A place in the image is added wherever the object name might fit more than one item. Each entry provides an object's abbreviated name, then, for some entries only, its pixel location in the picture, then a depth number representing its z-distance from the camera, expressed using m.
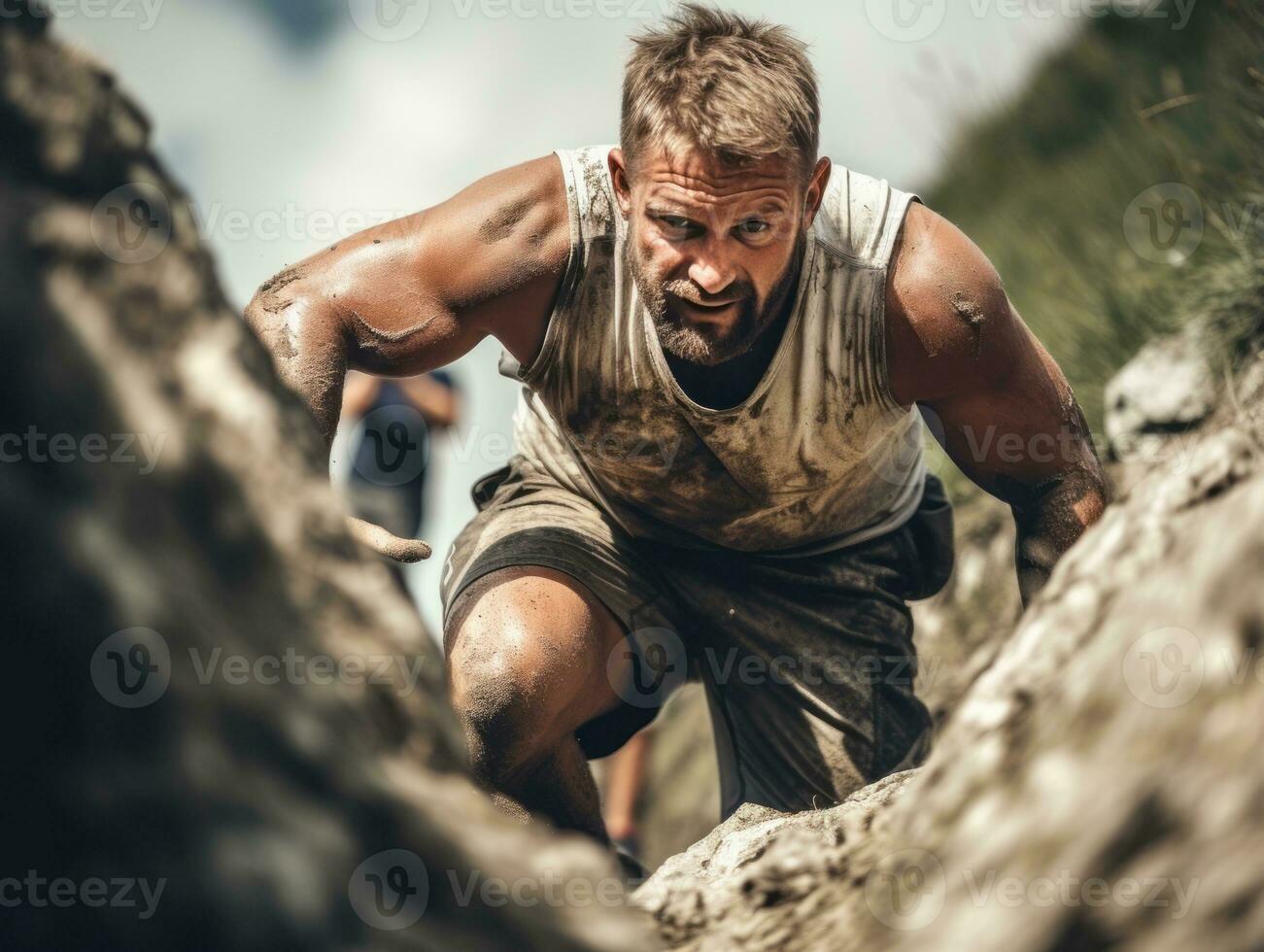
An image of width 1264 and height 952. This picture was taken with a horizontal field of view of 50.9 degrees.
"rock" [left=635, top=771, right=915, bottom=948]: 1.49
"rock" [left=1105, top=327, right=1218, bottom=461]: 5.06
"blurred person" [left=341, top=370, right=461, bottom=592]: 5.30
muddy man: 2.66
